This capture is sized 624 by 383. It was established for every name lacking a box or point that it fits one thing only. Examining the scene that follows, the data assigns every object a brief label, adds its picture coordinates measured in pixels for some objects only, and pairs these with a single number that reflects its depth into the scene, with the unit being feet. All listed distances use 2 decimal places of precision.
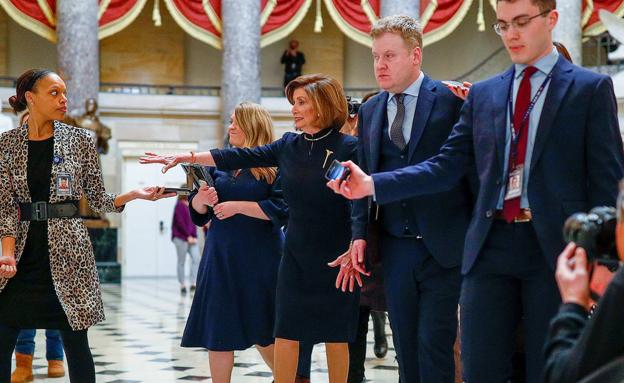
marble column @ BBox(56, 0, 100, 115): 60.18
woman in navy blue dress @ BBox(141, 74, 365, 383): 14.94
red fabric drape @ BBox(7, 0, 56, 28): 58.54
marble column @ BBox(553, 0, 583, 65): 59.21
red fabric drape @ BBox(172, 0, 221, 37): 61.11
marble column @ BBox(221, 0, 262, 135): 62.34
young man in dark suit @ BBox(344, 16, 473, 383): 12.07
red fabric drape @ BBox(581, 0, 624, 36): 58.34
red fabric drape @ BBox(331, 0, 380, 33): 61.52
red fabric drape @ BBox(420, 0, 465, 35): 61.26
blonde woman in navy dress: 16.85
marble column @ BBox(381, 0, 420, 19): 60.59
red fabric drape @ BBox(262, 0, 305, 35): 62.44
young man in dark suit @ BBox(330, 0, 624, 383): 9.59
